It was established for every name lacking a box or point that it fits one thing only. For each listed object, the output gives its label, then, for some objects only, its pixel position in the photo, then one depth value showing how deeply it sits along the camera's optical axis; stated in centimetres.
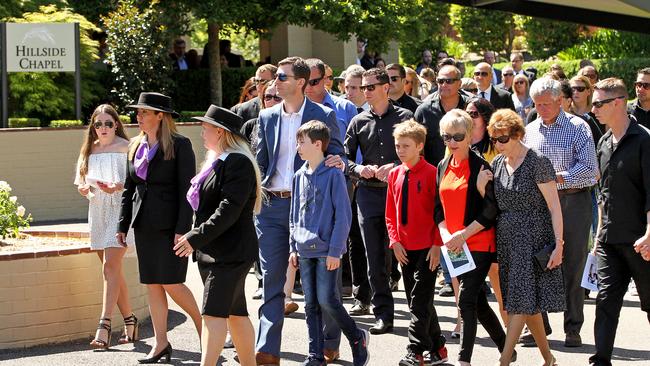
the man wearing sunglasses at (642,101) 2002
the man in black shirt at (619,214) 1429
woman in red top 1443
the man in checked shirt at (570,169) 1638
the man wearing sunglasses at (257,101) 2026
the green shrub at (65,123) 3538
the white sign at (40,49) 3511
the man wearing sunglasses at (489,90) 2346
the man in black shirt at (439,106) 1854
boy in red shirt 1508
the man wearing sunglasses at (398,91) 2064
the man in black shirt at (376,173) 1762
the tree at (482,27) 7758
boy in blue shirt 1460
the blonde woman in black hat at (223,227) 1335
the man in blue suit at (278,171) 1510
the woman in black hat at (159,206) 1506
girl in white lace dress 1662
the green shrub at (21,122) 3664
